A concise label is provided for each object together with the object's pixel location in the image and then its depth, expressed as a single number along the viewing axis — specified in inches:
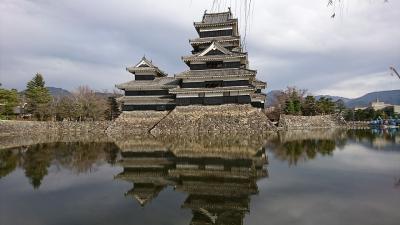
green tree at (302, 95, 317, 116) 2014.0
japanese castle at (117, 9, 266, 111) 1339.8
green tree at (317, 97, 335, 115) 2017.5
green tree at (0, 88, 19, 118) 1748.5
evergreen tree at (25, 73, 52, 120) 1980.8
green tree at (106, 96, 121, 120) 2101.4
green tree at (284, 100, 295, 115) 1888.5
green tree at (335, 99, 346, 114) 3061.5
